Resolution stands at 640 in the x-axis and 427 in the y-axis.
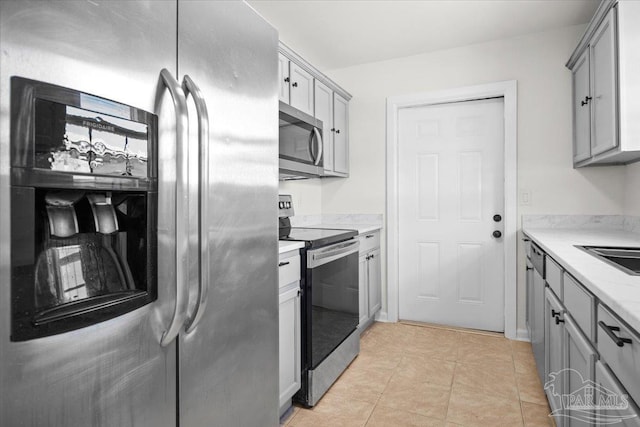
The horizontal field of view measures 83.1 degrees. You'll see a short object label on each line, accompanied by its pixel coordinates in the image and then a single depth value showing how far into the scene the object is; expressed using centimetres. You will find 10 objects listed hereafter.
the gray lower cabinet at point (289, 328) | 177
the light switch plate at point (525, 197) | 294
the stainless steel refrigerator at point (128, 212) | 63
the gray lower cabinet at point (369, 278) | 296
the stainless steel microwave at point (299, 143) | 202
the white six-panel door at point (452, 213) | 315
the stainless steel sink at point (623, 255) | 163
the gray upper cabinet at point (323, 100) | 245
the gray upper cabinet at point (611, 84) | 188
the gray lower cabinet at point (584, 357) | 87
